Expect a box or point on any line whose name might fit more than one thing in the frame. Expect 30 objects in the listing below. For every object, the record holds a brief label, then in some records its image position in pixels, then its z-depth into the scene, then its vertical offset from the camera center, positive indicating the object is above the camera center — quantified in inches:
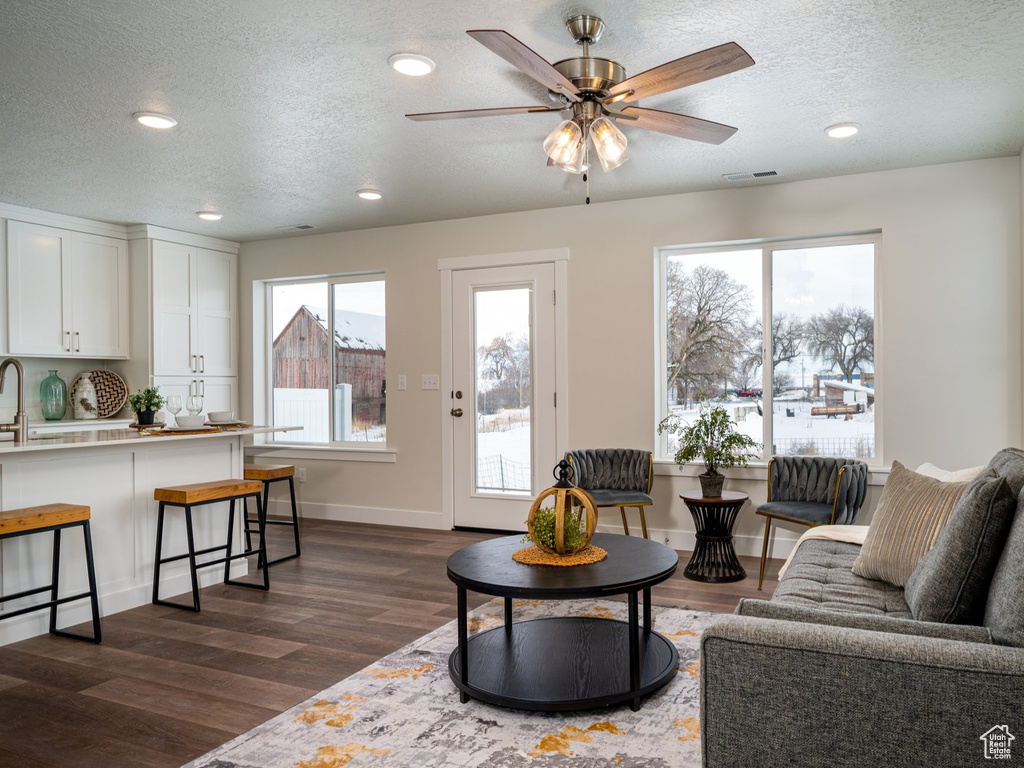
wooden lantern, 107.5 -20.1
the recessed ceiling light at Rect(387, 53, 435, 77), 111.7 +49.7
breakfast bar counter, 133.4 -21.5
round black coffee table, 96.7 -42.3
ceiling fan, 96.8 +40.3
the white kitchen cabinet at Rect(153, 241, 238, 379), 237.5 +25.4
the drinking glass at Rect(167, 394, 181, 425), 164.6 -4.1
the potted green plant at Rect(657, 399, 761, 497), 174.9 -15.9
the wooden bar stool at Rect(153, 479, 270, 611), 150.0 -24.0
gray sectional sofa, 53.7 -24.0
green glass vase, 221.3 -3.0
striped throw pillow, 95.3 -20.2
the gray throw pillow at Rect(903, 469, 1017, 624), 70.1 -17.5
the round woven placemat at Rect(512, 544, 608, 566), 106.3 -26.0
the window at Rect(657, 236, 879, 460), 187.0 +10.5
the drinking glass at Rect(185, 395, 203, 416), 167.6 -5.1
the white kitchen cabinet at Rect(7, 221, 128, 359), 206.8 +28.2
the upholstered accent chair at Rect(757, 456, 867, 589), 157.6 -25.6
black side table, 168.6 -37.7
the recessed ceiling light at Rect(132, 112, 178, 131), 136.0 +50.3
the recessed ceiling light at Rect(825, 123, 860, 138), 144.3 +49.8
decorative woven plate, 231.3 -1.4
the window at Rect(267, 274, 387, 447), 247.9 +8.5
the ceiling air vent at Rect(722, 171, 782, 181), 179.3 +50.5
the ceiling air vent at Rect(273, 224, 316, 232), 239.0 +51.5
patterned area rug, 87.7 -45.1
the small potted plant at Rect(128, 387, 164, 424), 171.9 -4.4
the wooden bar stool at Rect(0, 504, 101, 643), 121.2 -23.9
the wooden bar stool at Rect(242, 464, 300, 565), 199.5 -24.7
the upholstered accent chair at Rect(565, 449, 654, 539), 191.8 -24.0
